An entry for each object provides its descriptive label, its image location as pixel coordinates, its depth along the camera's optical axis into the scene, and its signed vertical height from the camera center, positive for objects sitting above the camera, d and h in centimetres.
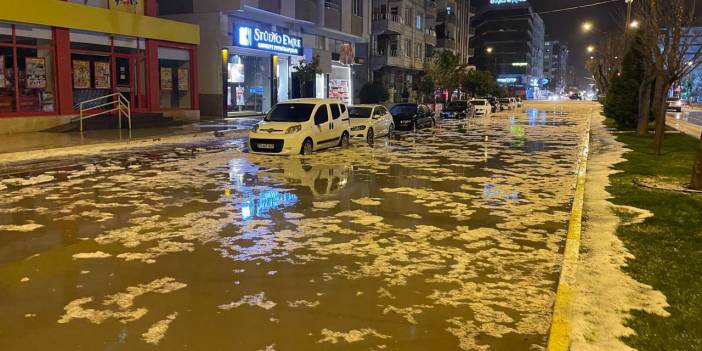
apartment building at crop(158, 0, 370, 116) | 3675 +444
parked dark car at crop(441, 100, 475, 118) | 4603 +15
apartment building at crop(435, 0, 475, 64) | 8938 +1372
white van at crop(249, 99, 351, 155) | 1828 -52
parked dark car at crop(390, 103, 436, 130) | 3181 -22
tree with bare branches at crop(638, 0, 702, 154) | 1945 +242
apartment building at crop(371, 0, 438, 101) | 6050 +757
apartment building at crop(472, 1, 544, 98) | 16988 +2015
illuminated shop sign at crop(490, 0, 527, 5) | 17088 +3134
